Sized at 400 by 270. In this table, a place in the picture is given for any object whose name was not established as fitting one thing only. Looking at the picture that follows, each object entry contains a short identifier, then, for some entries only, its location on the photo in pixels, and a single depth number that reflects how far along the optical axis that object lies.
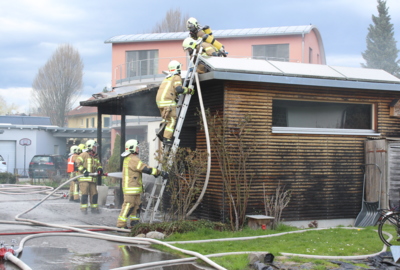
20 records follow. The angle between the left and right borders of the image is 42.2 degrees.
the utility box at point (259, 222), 10.17
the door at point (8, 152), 38.38
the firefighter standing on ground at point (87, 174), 13.82
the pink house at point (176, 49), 30.31
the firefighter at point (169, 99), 10.53
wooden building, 10.77
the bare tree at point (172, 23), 60.95
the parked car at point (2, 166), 31.34
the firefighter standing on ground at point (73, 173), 16.42
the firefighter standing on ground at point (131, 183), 10.34
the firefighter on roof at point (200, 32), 12.09
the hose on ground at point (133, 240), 7.29
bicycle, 8.49
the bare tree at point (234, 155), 10.43
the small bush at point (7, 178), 23.83
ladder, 10.23
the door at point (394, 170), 11.59
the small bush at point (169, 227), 9.64
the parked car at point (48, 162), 33.22
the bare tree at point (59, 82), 58.75
